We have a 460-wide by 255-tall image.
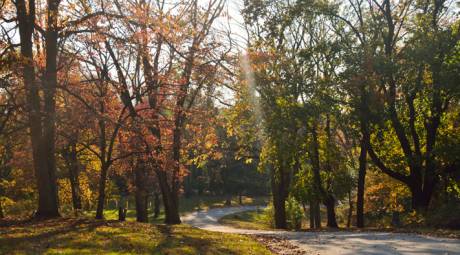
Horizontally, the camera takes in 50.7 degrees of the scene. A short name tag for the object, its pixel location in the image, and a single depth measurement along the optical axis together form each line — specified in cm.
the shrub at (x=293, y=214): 3600
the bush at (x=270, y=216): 3844
